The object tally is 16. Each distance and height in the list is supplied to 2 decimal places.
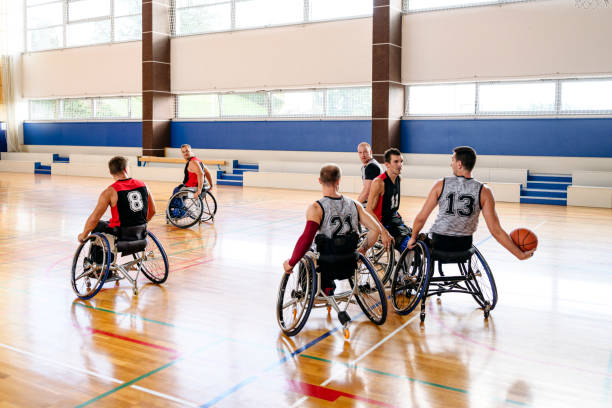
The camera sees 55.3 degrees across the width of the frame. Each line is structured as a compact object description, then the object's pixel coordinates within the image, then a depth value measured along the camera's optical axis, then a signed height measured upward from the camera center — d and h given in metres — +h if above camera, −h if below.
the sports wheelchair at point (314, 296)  3.76 -0.95
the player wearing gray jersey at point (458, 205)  4.04 -0.35
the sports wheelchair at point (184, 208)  8.51 -0.83
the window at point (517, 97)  13.20 +1.33
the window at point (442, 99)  14.12 +1.35
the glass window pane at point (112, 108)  19.28 +1.45
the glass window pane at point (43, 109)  21.02 +1.50
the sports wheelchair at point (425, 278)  4.09 -0.90
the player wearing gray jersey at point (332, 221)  3.74 -0.44
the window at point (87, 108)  19.14 +1.47
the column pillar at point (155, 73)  17.58 +2.39
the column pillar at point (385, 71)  14.01 +1.99
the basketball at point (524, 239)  3.94 -0.57
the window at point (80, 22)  18.66 +4.31
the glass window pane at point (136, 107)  18.92 +1.44
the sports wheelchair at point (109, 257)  4.66 -0.88
